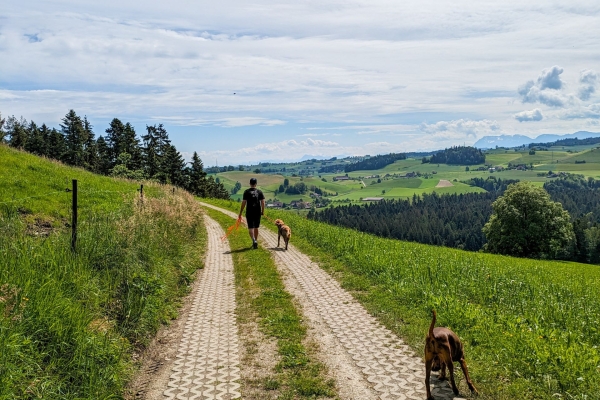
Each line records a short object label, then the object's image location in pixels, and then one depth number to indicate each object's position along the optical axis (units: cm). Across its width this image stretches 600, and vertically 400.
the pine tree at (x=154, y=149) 7512
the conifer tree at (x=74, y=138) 7931
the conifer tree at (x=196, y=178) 7444
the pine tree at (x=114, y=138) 7719
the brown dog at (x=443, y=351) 533
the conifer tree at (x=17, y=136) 7666
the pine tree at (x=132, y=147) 7393
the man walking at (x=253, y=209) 1703
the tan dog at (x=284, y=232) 1716
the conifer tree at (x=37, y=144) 8031
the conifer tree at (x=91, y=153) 7838
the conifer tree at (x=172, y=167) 7306
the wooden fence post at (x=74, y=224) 872
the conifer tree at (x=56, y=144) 8069
